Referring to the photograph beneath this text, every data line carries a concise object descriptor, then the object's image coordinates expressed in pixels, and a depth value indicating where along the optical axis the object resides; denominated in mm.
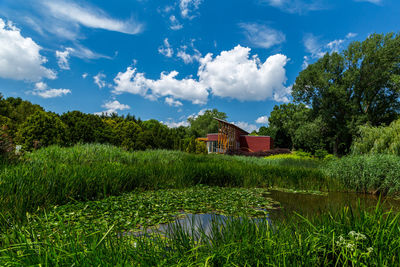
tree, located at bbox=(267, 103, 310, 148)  28469
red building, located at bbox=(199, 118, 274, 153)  23570
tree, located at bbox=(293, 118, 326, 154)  22219
